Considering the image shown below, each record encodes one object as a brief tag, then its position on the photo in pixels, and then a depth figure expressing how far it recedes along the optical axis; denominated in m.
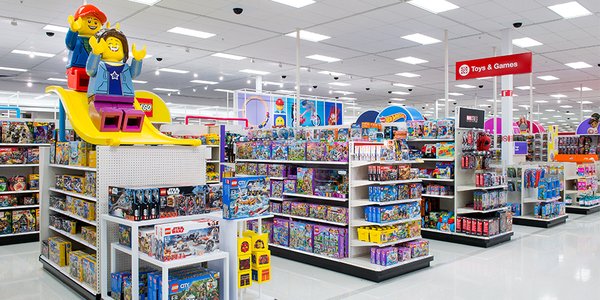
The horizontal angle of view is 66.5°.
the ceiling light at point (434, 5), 7.69
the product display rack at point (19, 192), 7.66
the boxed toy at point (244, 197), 3.75
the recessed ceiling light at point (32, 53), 11.55
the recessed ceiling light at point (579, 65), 13.24
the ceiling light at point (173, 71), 14.26
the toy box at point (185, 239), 3.54
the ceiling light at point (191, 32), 9.48
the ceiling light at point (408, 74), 15.14
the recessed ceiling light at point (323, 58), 12.38
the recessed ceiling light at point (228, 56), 12.02
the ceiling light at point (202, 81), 16.53
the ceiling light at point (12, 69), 14.00
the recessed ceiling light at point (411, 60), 12.62
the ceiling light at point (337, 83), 17.41
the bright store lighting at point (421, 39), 10.06
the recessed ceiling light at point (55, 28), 9.09
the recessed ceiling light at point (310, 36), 9.89
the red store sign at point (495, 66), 8.10
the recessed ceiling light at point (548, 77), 15.34
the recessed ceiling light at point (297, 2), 7.68
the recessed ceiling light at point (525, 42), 10.34
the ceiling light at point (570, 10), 7.92
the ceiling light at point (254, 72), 14.45
